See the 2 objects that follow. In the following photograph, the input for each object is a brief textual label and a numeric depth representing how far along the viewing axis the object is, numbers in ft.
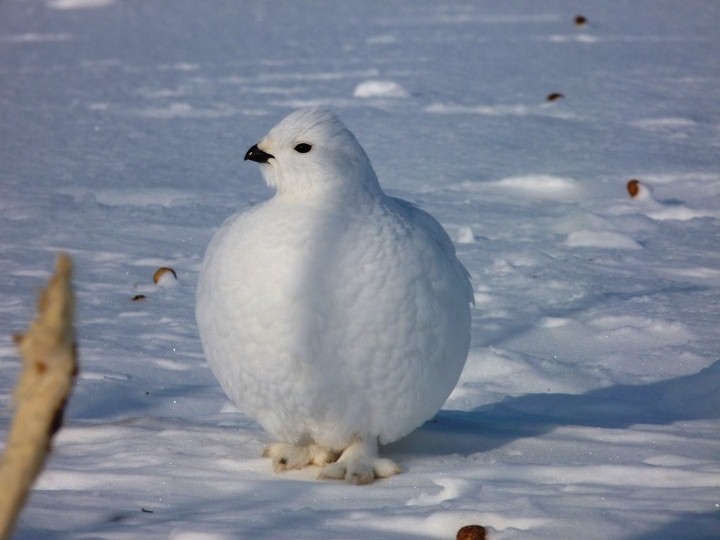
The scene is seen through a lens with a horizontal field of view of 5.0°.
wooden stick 13.43
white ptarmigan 18.06
